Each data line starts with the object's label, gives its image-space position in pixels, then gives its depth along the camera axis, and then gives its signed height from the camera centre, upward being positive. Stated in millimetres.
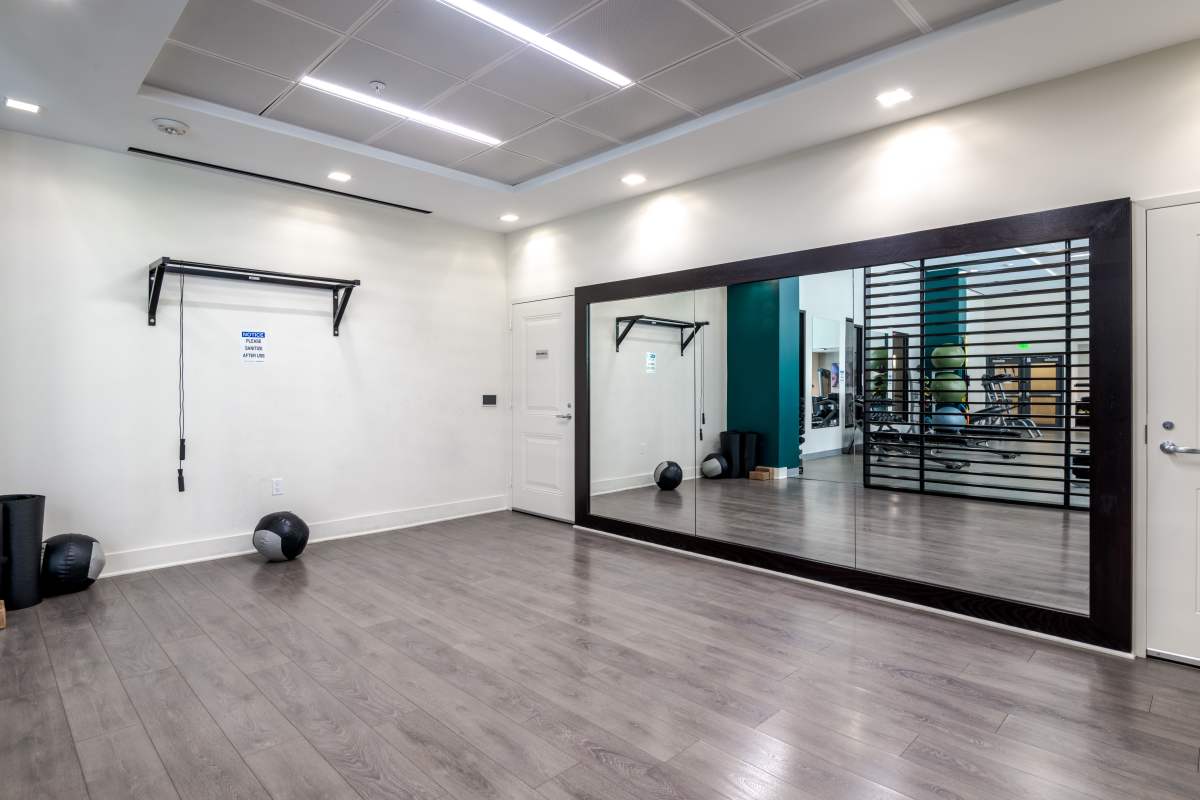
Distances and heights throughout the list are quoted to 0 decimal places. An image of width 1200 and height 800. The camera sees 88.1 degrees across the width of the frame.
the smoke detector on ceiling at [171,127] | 3676 +1608
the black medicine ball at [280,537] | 4418 -1037
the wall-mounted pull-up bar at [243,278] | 4188 +860
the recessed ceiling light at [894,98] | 3273 +1571
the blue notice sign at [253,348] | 4727 +346
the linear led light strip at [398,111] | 3436 +1706
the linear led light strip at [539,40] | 2762 +1712
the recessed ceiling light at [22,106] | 3438 +1616
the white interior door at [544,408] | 5793 -159
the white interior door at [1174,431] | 2760 -188
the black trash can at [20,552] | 3490 -905
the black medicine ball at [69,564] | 3695 -1036
